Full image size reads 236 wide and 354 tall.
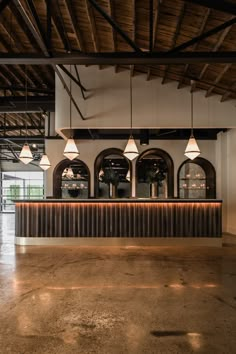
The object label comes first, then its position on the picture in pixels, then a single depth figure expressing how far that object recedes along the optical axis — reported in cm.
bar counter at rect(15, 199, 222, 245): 731
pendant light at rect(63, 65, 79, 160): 668
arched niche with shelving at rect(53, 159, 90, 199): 1055
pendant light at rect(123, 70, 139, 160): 683
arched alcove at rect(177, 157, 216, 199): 1043
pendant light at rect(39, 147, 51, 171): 844
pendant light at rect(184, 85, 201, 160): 677
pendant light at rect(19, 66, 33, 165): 733
